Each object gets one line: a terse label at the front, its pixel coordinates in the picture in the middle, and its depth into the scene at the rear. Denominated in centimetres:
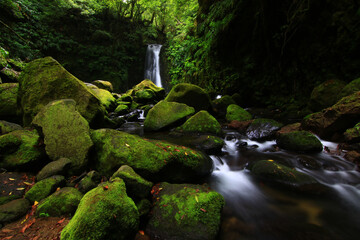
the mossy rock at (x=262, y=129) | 533
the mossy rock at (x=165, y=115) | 626
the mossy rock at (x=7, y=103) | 493
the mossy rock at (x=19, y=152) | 276
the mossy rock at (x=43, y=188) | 221
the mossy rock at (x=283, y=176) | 298
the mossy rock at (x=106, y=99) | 984
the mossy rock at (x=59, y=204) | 199
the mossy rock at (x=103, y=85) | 1556
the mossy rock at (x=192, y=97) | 794
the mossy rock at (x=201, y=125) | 575
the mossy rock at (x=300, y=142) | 417
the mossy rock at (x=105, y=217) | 150
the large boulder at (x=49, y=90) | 443
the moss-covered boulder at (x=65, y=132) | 281
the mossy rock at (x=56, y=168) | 250
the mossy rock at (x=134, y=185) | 208
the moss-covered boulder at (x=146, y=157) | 267
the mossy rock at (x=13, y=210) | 193
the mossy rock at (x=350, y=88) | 495
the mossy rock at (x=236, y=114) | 710
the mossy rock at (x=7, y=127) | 369
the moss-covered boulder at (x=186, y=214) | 188
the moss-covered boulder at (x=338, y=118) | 405
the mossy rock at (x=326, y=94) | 564
